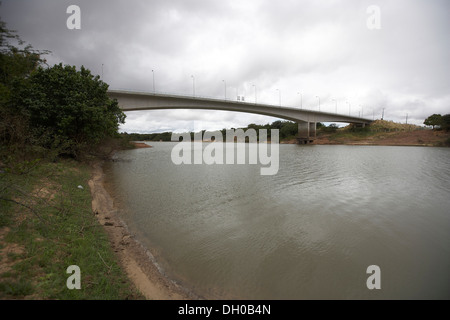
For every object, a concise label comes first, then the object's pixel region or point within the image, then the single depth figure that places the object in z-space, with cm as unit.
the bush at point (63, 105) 1163
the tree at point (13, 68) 842
